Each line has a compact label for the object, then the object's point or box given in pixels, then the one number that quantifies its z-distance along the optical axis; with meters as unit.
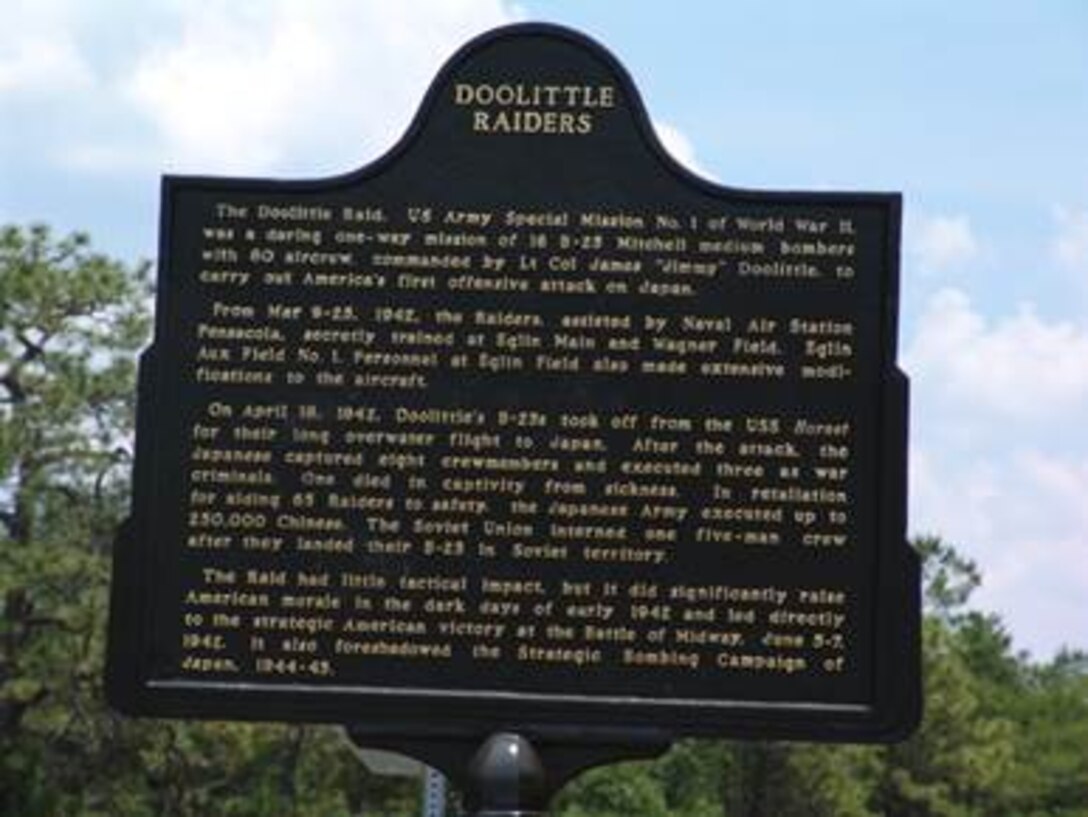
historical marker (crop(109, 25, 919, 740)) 7.54
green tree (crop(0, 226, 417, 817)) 31.39
